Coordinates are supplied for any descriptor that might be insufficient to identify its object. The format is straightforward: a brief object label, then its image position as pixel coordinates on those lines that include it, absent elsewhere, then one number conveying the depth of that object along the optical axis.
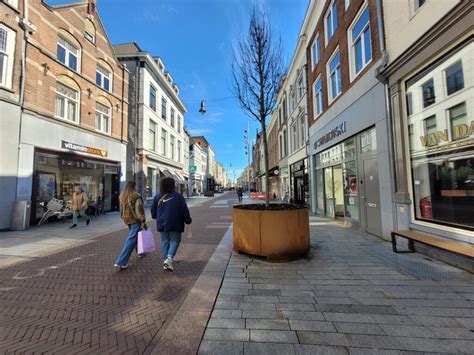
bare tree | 6.53
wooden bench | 4.08
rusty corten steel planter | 5.02
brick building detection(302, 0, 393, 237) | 7.02
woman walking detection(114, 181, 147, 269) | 4.91
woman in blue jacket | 4.60
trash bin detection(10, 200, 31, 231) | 9.17
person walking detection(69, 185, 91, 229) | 10.06
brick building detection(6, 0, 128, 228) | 10.32
